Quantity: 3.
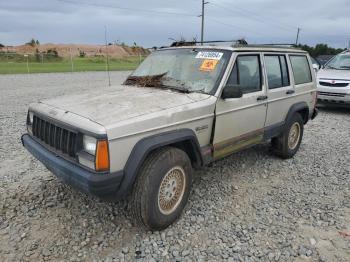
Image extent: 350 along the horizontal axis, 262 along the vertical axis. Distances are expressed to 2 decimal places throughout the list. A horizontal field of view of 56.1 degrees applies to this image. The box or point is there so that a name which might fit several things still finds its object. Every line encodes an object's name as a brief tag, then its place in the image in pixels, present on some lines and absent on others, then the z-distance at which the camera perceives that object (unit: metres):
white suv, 9.54
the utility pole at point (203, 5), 40.44
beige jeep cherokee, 2.96
